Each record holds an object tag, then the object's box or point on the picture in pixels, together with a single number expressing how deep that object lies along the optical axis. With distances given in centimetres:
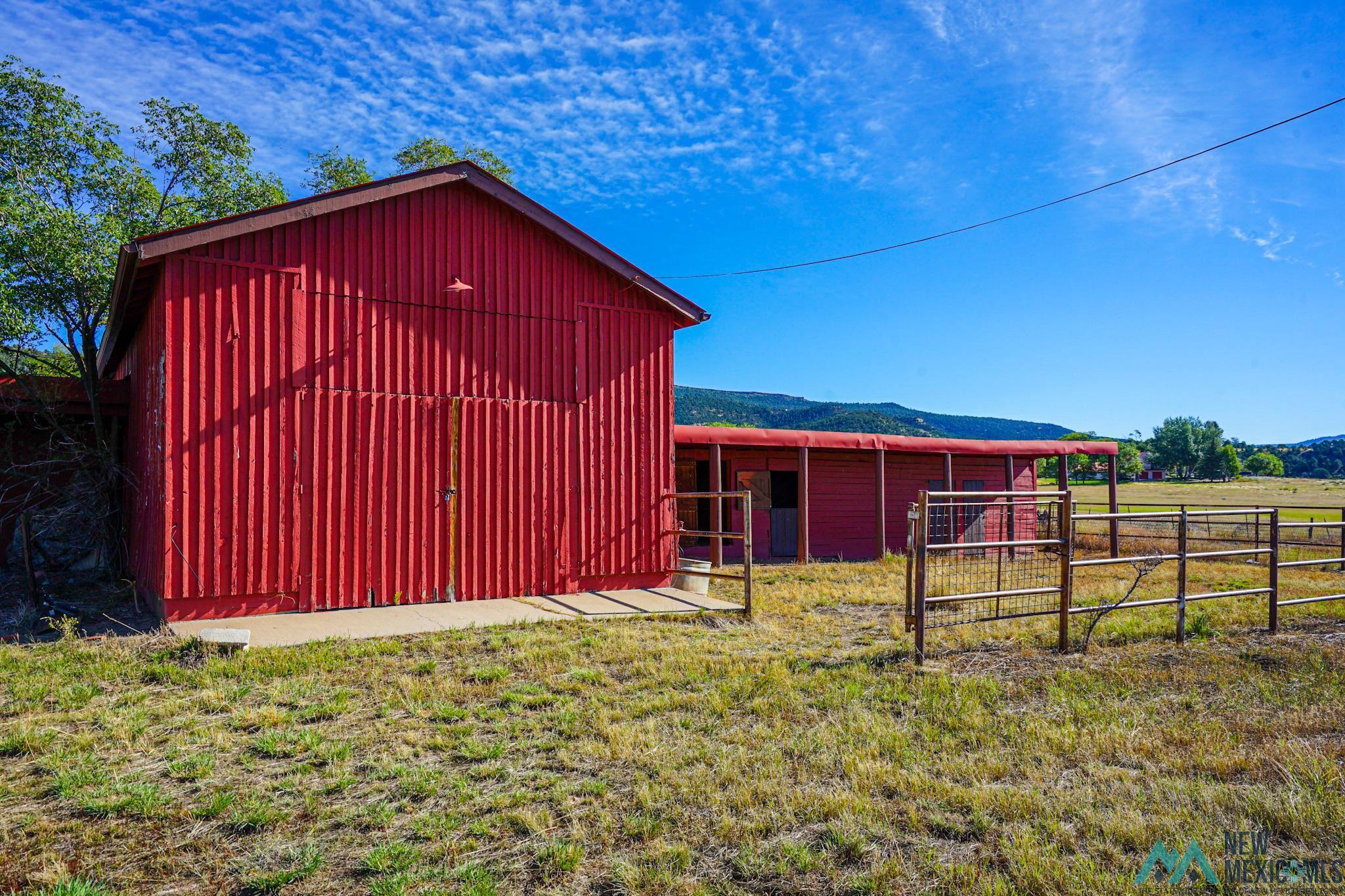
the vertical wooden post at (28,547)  875
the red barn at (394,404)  823
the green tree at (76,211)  1238
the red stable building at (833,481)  1755
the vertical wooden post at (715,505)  1237
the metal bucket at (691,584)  1128
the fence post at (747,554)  904
